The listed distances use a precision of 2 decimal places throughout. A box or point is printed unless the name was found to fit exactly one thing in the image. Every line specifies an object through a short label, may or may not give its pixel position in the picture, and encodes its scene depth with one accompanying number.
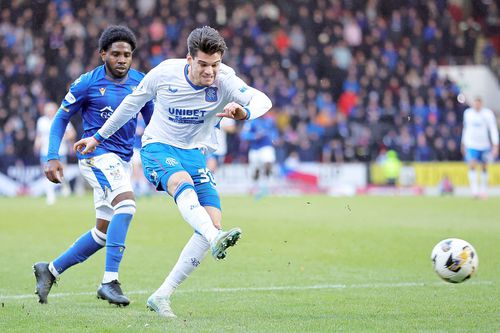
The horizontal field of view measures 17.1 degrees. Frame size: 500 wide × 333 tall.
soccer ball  12.55
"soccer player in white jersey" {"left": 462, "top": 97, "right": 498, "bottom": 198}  40.46
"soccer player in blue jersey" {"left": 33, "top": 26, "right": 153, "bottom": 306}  13.86
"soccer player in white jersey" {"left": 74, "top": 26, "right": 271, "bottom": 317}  12.06
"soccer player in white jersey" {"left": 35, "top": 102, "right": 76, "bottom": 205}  39.21
